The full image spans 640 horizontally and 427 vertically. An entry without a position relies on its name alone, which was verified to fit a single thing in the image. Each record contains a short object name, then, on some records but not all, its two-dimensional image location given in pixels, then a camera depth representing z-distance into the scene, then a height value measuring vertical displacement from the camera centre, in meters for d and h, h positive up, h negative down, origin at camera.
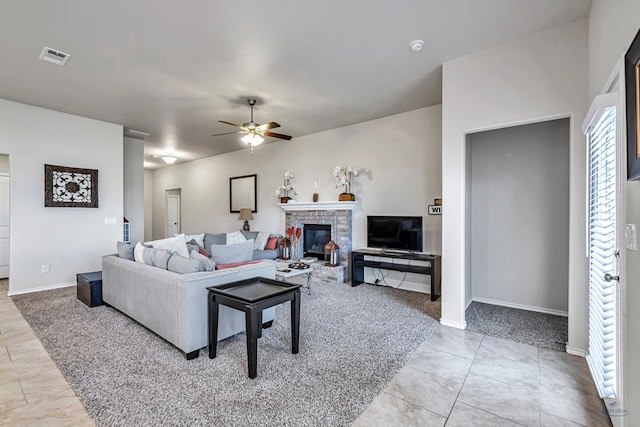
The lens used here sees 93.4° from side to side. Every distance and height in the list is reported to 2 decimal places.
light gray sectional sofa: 2.52 -0.84
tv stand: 4.26 -0.86
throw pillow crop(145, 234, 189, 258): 3.57 -0.41
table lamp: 7.05 -0.10
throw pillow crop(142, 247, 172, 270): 2.97 -0.48
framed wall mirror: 7.29 +0.44
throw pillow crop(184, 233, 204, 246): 6.24 -0.59
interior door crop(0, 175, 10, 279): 5.45 -0.25
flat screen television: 4.65 -0.37
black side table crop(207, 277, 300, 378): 2.20 -0.72
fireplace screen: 5.92 -0.58
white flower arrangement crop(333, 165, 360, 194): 5.45 +0.65
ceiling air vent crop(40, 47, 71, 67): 3.09 +1.62
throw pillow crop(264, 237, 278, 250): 6.46 -0.72
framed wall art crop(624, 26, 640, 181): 1.31 +0.47
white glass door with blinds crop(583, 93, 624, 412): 1.72 -0.24
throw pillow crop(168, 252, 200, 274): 2.71 -0.50
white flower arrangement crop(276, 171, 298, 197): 6.46 +0.49
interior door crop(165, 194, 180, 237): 9.82 -0.17
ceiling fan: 4.29 +1.15
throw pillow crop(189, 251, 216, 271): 2.78 -0.51
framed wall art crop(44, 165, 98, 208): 4.77 +0.38
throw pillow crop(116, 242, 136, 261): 3.61 -0.49
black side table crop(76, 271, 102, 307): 3.83 -1.02
